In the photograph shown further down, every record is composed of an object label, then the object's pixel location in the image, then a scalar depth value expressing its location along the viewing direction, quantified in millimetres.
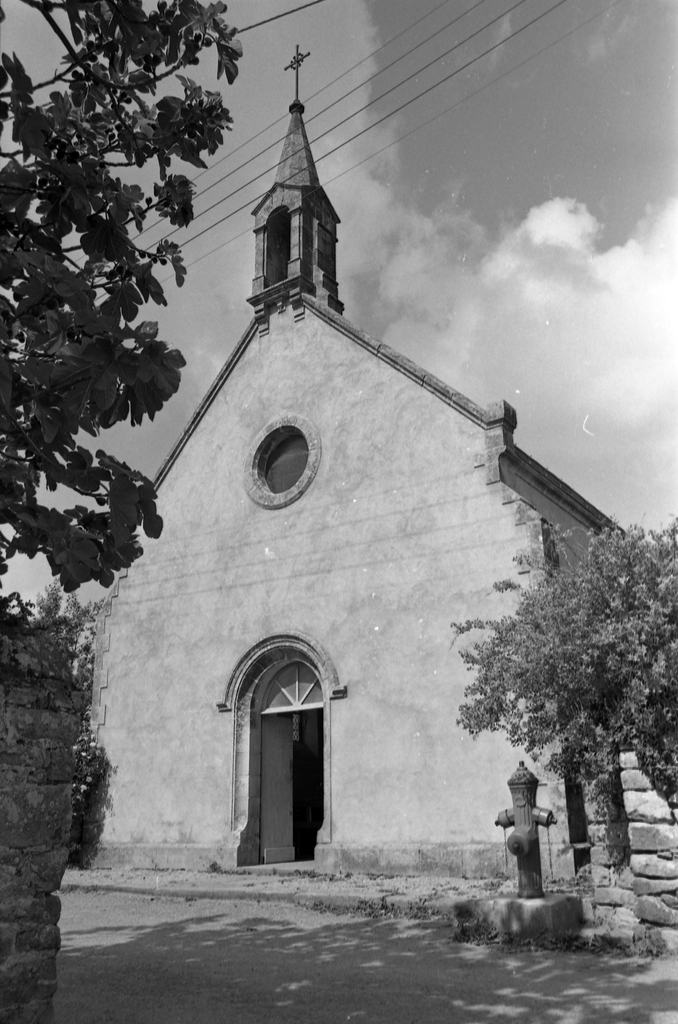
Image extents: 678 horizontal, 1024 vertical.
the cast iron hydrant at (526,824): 8289
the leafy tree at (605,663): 7938
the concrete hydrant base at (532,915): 7805
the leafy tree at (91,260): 3369
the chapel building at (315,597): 12500
